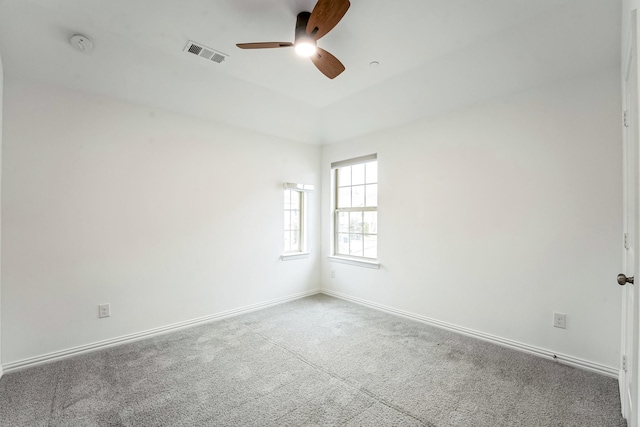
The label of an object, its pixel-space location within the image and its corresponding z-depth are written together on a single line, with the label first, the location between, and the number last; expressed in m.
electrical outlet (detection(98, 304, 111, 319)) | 2.78
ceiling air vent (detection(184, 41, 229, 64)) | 2.49
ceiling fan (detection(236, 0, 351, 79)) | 1.75
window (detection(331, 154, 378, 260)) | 4.11
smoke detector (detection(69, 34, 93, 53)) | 2.24
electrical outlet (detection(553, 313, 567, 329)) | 2.52
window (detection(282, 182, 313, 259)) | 4.35
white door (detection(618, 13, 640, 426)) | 1.32
